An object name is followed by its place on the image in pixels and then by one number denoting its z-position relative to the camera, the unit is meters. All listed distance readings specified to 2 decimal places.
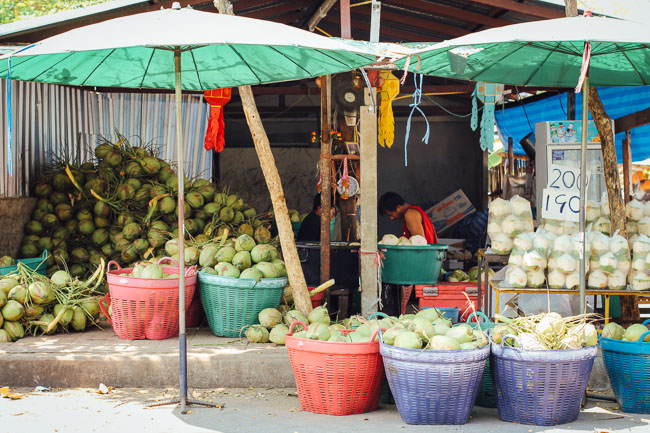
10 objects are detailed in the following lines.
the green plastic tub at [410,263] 7.23
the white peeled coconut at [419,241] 7.26
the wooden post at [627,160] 8.92
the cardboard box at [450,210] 12.40
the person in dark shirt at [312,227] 8.16
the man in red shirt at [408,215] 7.80
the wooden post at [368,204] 6.54
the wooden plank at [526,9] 7.41
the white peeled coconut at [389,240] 7.37
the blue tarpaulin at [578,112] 8.61
